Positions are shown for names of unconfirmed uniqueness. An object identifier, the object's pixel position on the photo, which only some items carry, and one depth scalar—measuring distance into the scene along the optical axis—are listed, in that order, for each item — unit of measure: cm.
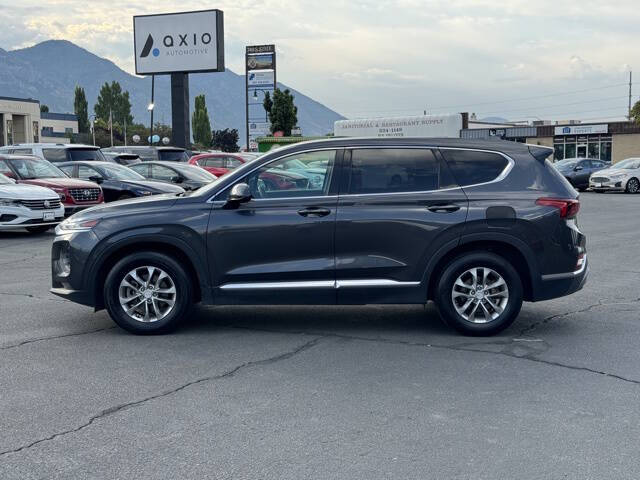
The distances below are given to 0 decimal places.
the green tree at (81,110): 12925
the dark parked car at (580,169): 3431
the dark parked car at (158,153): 2683
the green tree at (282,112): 5888
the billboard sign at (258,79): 7900
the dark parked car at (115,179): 1786
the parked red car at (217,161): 2638
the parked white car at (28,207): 1517
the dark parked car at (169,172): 2070
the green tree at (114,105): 13238
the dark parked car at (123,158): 2428
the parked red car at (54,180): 1692
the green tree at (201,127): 13025
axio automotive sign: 4459
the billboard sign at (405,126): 4241
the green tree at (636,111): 4659
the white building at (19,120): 8519
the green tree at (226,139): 10762
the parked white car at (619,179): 3181
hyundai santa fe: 687
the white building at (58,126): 10744
